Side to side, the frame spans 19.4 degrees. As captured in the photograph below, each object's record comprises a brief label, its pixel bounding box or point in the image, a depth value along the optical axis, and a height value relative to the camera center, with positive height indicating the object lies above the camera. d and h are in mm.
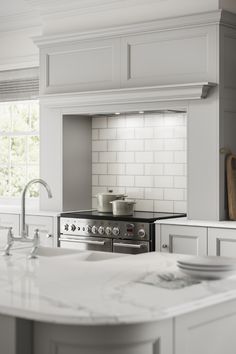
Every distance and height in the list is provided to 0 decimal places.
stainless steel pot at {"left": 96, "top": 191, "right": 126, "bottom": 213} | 6555 -161
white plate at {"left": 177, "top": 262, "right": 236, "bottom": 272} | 3148 -390
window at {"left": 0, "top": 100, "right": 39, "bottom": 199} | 7609 +416
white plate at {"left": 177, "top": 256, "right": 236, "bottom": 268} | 3162 -371
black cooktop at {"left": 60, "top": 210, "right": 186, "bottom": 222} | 5941 -293
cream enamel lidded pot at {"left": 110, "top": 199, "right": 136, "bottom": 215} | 6281 -218
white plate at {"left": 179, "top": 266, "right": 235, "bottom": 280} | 3156 -417
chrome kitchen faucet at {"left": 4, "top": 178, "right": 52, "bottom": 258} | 3882 -318
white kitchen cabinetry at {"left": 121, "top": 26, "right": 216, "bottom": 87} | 5754 +1090
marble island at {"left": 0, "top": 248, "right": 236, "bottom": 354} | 2539 -481
